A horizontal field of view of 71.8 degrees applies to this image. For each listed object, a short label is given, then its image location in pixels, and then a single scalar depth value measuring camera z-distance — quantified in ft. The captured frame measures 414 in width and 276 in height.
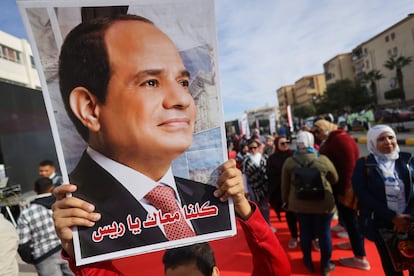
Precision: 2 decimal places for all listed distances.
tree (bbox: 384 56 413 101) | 113.91
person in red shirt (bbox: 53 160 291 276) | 2.94
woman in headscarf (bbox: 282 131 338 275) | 9.66
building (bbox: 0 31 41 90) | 62.85
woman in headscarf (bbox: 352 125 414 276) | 7.16
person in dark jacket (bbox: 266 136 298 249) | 12.69
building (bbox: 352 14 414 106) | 114.23
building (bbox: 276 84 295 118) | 293.43
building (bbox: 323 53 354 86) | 176.24
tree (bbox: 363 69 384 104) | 130.31
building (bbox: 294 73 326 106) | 251.60
